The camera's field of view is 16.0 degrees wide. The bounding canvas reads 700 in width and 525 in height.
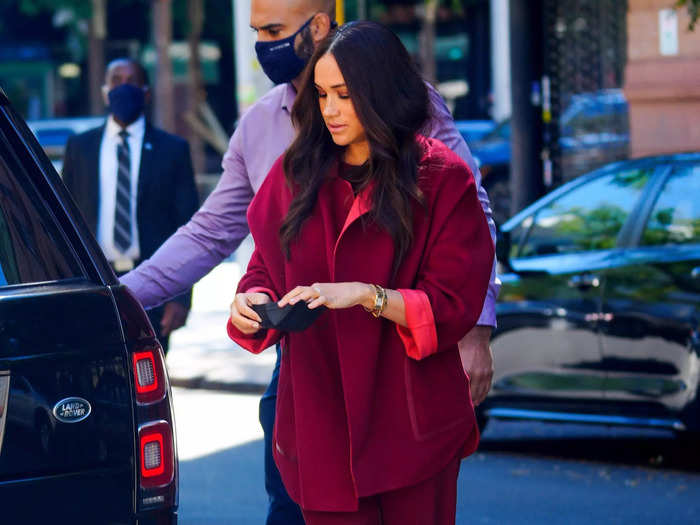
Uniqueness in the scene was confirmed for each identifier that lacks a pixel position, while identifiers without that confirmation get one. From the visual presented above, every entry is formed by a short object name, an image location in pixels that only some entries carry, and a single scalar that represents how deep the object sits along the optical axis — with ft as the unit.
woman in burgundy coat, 17.17
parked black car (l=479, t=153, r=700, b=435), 39.52
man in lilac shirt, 22.08
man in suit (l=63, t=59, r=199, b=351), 35.63
